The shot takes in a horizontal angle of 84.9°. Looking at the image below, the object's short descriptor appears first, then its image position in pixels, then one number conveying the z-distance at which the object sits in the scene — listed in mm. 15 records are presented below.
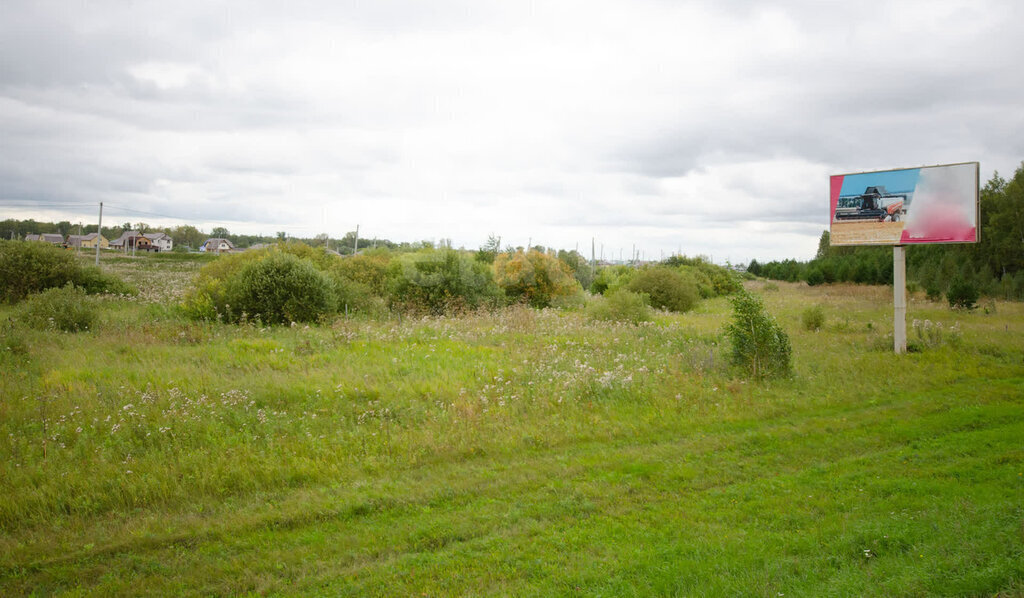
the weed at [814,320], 21928
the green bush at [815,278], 63781
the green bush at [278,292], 19875
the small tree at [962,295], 30703
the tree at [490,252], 40312
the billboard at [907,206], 16734
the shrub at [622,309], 22812
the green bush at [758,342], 13134
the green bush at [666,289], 31891
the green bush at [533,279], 30766
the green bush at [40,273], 24281
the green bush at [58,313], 16703
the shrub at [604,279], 42375
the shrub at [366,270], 29981
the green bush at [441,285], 25328
